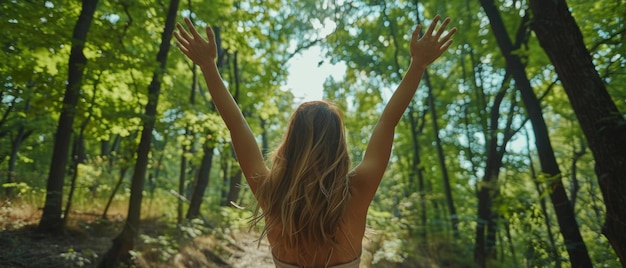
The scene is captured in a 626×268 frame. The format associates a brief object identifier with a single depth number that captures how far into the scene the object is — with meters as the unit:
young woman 1.55
